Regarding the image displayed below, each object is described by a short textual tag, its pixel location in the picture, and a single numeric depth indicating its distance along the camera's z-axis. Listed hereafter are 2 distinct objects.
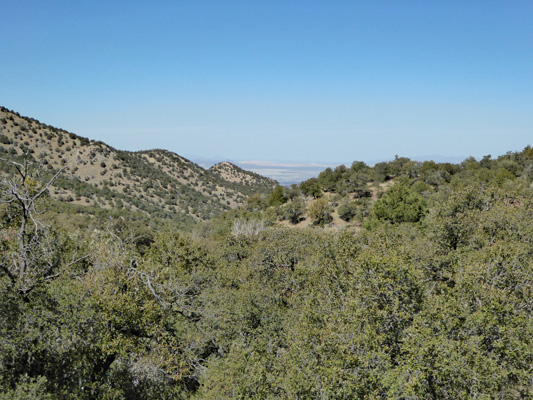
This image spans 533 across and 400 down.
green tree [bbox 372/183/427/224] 46.12
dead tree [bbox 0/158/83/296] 11.93
